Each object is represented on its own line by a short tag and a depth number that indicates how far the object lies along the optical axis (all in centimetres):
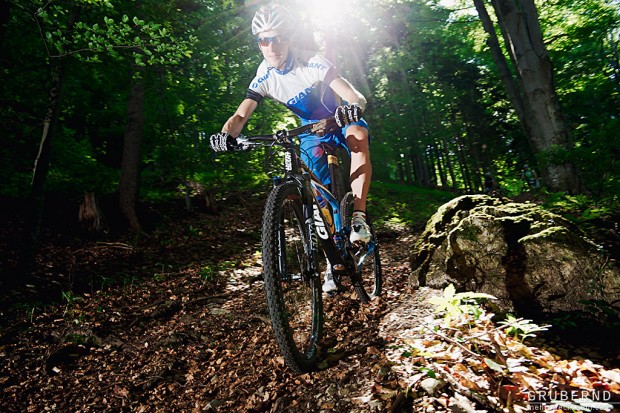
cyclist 296
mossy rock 288
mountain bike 229
